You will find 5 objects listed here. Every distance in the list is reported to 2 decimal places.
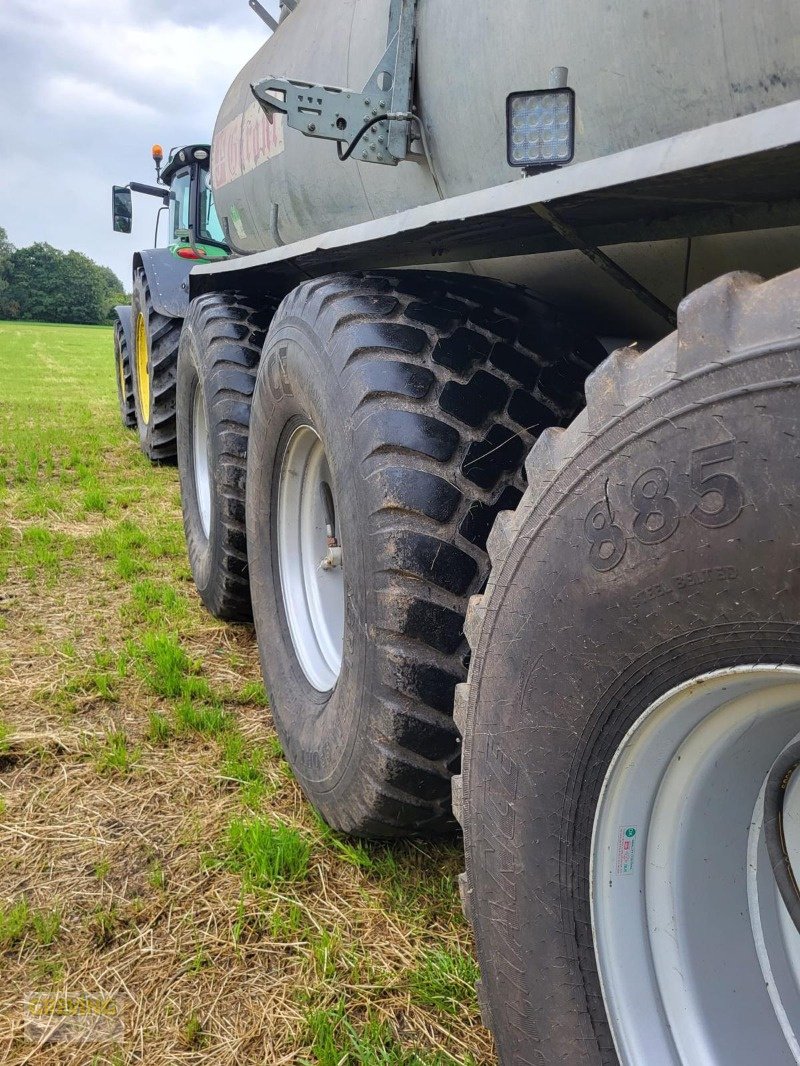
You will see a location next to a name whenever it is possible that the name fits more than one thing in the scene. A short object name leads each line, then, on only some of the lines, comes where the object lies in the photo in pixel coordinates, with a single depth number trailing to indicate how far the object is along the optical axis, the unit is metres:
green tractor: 5.82
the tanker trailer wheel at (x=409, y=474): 1.58
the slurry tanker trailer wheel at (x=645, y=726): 0.86
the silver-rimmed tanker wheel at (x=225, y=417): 2.91
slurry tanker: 0.88
